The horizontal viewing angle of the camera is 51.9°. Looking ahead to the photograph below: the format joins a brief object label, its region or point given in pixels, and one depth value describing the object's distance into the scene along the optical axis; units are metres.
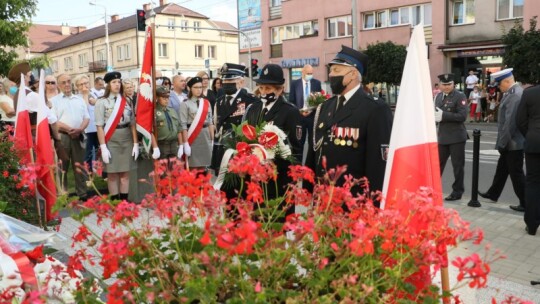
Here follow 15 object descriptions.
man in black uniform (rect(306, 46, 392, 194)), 3.88
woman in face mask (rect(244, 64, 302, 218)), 5.00
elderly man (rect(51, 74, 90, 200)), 8.34
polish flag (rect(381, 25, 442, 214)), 2.68
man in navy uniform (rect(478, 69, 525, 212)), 7.17
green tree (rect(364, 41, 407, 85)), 27.81
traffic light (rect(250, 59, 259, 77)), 30.42
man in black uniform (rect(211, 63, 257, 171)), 7.35
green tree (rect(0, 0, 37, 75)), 22.28
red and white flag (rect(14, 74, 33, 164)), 5.30
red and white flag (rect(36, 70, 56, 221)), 5.16
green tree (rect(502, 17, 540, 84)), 19.94
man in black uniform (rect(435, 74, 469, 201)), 7.90
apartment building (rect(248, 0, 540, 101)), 27.69
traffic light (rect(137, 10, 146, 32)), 22.89
